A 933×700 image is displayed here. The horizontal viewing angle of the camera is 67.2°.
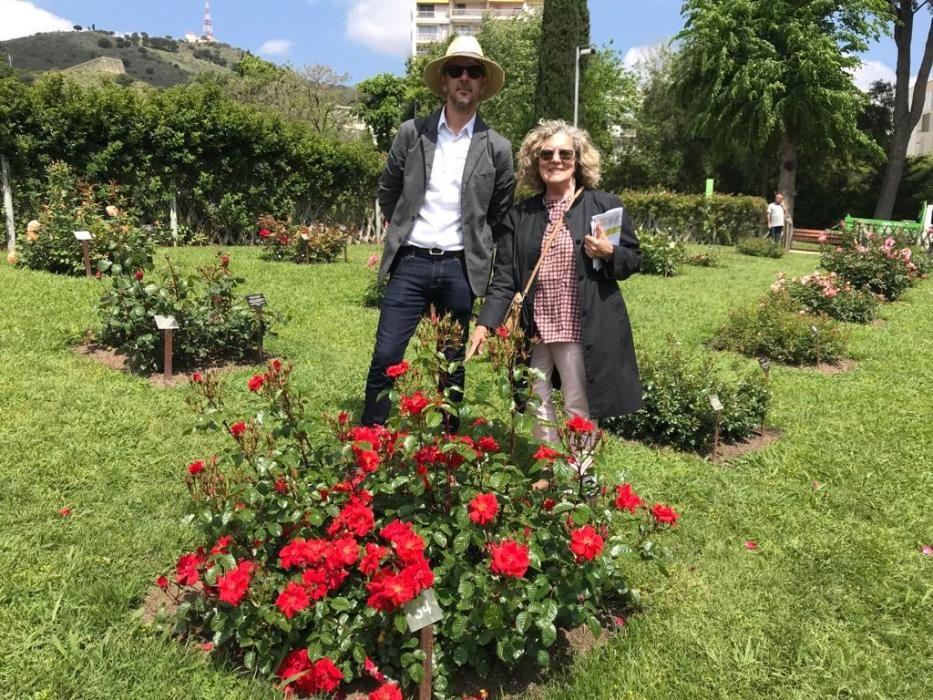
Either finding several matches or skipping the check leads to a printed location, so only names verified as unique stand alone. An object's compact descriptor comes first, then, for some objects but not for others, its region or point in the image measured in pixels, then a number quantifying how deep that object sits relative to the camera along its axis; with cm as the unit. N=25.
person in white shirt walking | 1806
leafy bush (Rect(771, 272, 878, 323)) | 792
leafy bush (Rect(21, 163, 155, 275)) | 738
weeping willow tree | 2358
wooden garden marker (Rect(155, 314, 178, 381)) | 444
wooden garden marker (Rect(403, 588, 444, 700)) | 175
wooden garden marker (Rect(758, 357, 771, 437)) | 434
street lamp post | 2034
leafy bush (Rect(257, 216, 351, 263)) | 1081
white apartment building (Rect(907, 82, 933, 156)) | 4197
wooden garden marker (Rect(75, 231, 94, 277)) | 702
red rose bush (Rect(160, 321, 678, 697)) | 188
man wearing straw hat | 315
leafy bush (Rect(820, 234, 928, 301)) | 966
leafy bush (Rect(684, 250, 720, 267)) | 1370
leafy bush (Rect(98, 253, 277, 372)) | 478
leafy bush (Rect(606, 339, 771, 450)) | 414
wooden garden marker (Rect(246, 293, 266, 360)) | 479
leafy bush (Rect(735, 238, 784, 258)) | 1658
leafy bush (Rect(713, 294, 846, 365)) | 606
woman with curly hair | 284
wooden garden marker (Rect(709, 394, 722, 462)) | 370
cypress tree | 2069
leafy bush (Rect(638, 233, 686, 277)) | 1167
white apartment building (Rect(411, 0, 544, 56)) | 8044
